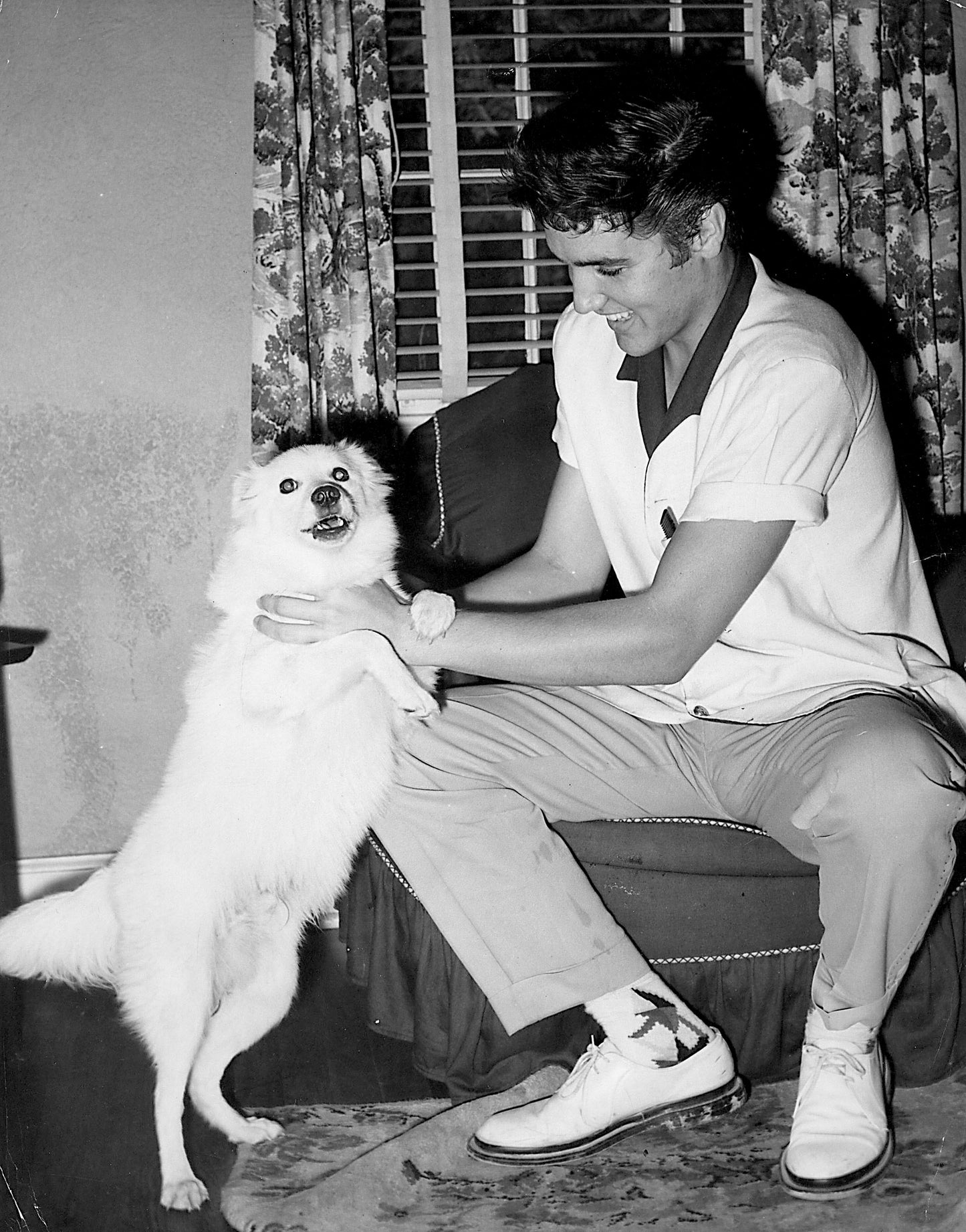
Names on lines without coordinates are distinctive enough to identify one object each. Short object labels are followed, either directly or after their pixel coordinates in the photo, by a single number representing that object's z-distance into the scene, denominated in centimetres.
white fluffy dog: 167
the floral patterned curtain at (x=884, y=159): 297
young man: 146
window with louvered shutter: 309
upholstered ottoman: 180
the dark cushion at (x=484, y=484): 238
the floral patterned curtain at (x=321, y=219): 277
